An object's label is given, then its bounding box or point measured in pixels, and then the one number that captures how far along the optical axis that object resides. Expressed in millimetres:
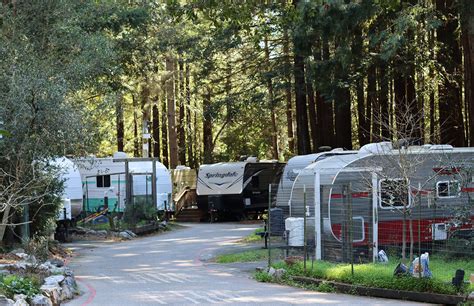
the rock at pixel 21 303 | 10711
